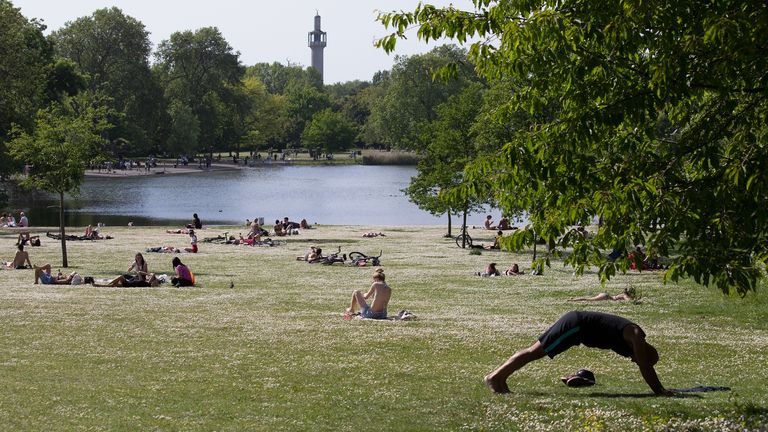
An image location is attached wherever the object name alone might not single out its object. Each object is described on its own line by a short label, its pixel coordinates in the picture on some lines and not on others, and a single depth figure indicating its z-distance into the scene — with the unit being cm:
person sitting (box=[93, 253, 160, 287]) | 3122
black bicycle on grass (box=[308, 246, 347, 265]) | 4038
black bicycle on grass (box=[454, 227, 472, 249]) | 5000
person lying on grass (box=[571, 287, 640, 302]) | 2742
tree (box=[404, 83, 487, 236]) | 5569
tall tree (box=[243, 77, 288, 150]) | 19078
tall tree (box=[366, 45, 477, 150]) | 16188
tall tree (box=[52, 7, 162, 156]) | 15450
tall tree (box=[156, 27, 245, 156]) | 17238
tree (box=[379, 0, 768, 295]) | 1113
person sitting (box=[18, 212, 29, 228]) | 6209
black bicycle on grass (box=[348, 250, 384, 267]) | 4009
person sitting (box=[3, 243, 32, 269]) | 3659
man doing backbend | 1347
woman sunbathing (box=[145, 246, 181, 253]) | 4532
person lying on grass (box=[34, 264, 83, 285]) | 3192
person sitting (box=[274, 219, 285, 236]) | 5700
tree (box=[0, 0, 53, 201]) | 7081
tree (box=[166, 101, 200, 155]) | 16338
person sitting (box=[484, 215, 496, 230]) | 6575
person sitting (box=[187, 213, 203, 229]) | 6107
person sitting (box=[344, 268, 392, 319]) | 2344
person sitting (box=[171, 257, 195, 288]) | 3097
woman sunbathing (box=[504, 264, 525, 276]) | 3593
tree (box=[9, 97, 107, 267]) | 3825
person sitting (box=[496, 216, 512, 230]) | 6091
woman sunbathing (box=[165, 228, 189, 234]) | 5838
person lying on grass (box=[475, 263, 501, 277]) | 3569
